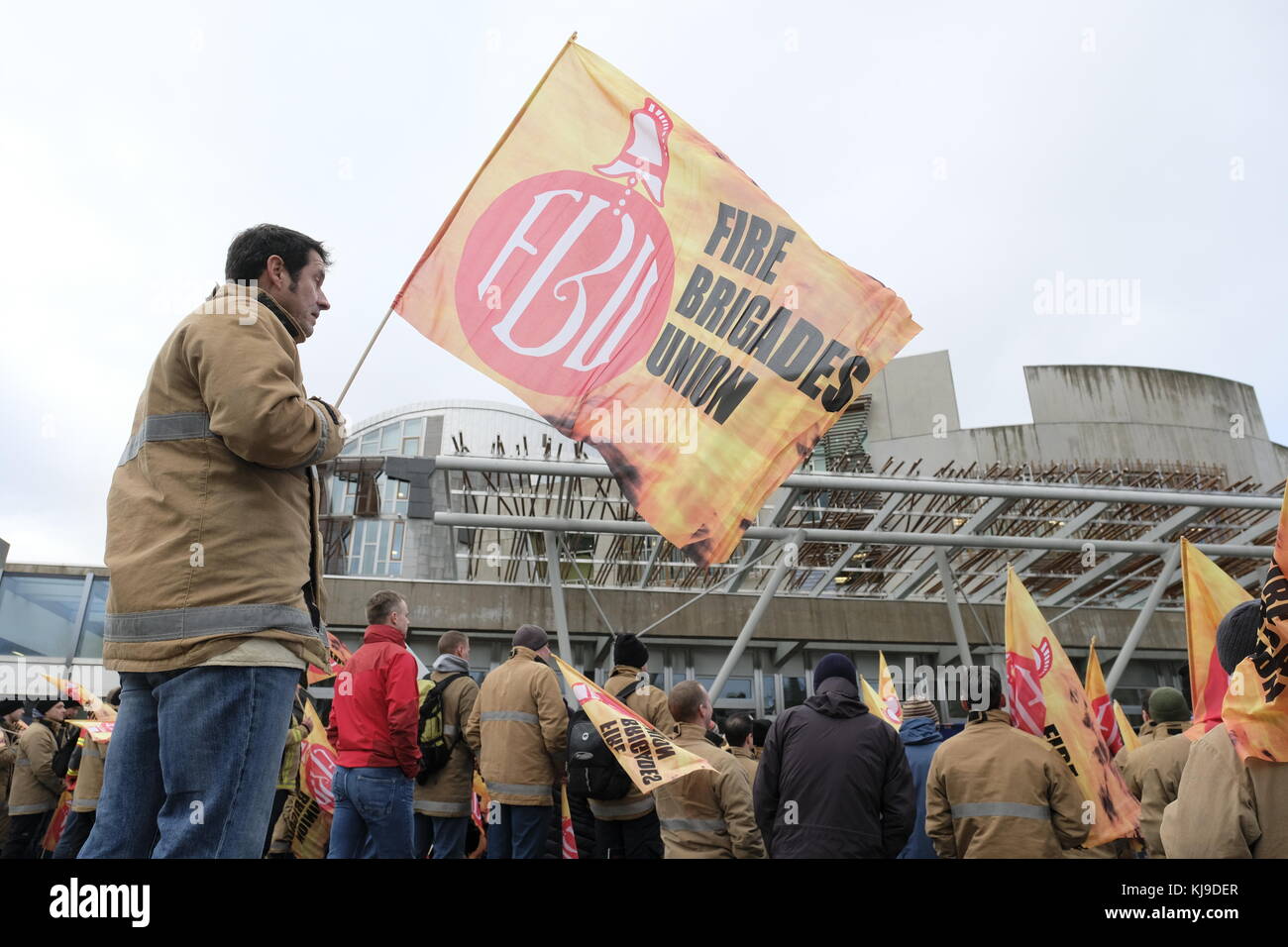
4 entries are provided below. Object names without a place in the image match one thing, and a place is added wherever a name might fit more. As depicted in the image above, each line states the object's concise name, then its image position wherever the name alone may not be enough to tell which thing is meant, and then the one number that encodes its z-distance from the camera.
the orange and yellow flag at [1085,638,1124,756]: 8.21
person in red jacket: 5.10
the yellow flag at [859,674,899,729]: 8.84
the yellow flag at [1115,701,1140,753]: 10.27
